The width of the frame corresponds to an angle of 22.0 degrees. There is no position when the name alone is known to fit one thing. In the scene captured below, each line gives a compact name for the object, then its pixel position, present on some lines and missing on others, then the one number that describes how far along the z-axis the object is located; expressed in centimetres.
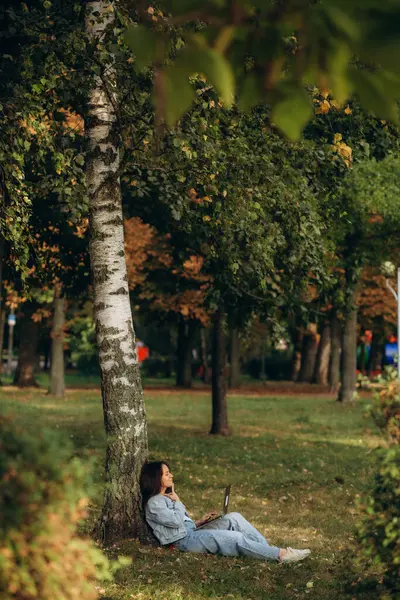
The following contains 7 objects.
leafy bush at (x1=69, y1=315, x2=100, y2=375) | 4310
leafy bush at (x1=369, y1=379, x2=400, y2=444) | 523
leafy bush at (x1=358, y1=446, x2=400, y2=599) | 502
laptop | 904
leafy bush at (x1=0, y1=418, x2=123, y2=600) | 377
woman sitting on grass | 870
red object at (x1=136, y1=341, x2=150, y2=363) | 5543
